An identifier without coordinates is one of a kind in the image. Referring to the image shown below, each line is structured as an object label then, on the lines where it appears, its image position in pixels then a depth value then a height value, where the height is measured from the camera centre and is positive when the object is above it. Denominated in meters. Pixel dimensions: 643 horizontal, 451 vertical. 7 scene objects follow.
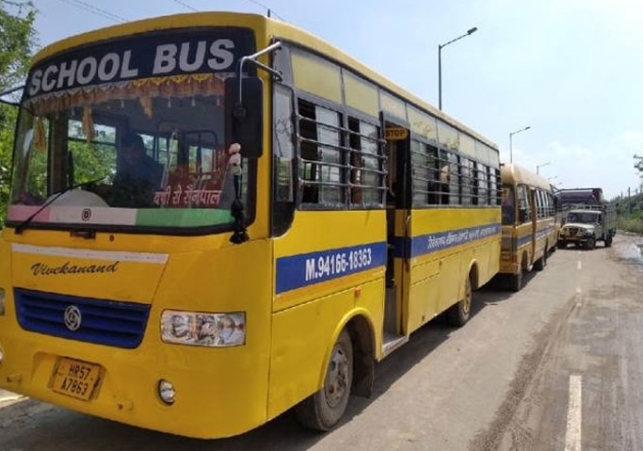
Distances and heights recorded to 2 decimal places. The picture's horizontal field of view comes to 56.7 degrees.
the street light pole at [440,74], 23.33 +5.58
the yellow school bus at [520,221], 13.45 -0.17
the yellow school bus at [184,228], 3.54 -0.08
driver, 3.84 +0.27
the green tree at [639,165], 31.67 +2.62
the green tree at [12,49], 10.76 +4.20
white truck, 30.03 -0.46
